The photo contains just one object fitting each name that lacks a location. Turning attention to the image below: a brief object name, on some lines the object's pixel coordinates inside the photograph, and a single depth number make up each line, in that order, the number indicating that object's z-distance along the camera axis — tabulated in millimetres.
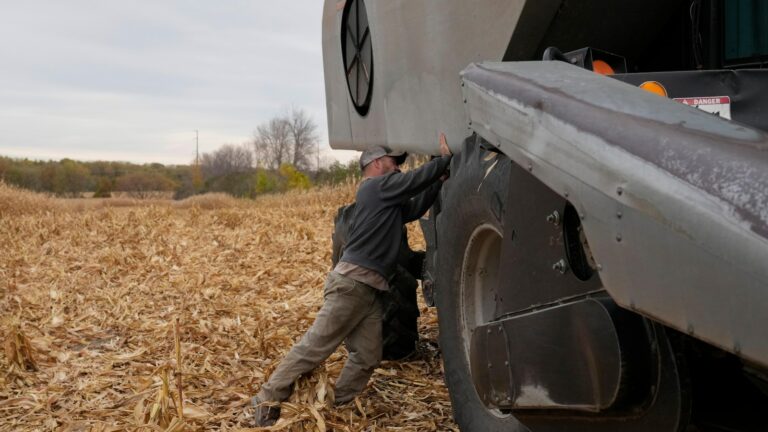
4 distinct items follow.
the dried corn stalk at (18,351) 6090
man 4805
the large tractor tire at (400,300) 5598
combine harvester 1942
